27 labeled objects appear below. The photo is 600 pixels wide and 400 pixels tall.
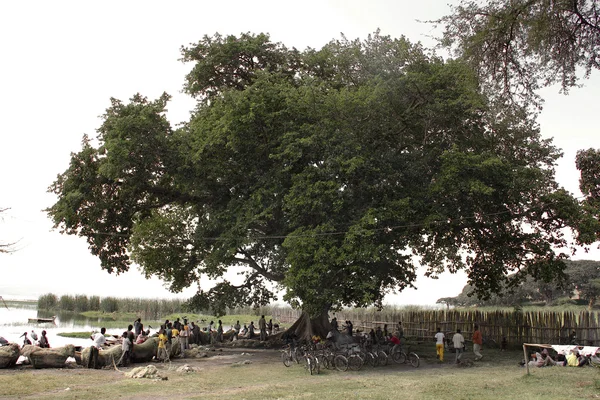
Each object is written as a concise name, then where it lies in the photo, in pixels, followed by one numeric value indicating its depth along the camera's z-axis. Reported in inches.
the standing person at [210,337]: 1155.3
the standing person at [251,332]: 1230.9
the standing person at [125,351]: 770.2
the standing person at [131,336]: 804.0
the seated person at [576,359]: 690.2
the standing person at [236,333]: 1232.2
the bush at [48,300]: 2018.9
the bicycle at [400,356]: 810.2
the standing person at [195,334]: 1140.5
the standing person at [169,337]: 845.8
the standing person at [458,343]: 800.9
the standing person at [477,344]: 844.0
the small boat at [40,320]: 1619.5
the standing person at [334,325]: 1101.7
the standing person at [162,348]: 822.5
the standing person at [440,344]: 838.5
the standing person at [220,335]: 1187.7
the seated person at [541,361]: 716.0
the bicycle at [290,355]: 797.2
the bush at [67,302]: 1927.9
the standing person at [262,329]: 1185.0
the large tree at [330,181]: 848.9
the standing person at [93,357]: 743.7
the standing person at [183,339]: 901.9
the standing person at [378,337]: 956.8
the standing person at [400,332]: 1071.0
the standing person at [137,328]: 979.9
